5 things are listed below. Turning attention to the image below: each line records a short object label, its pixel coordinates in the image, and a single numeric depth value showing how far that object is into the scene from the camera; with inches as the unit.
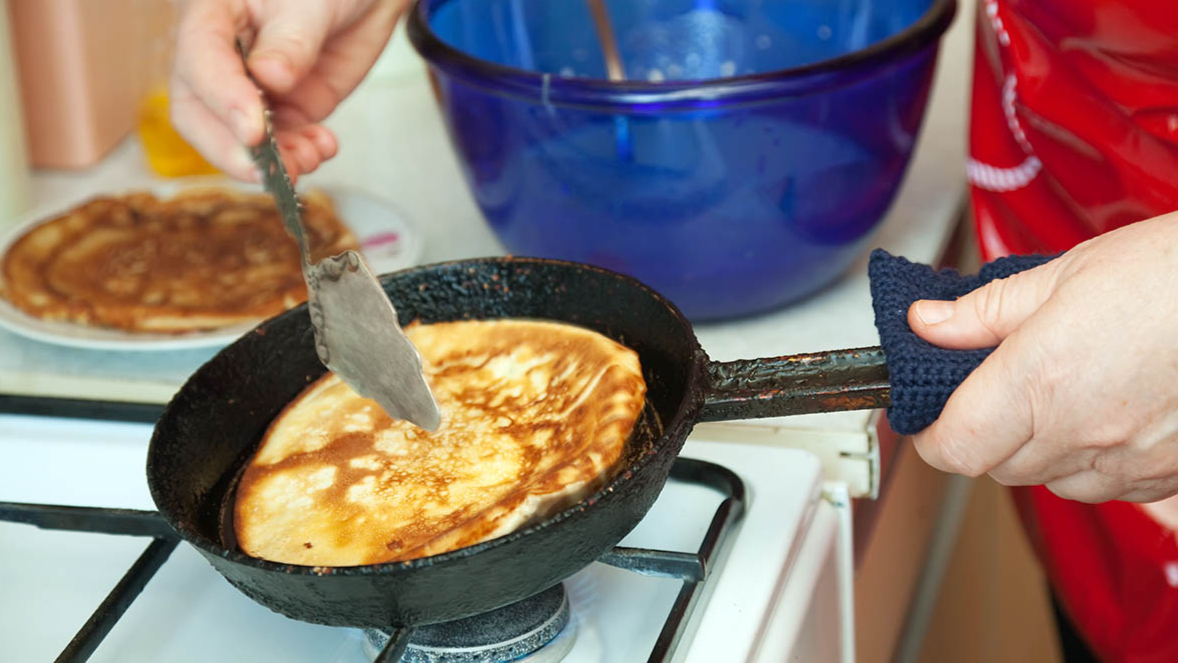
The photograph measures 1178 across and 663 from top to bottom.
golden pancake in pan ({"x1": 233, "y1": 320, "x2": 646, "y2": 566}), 24.0
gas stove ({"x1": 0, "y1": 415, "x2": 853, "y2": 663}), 25.2
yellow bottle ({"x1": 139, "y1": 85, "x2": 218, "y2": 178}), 51.5
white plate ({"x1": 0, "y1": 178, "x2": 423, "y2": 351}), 36.7
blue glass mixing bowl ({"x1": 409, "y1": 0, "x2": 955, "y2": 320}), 32.4
